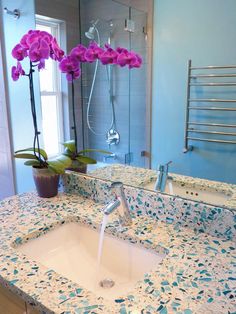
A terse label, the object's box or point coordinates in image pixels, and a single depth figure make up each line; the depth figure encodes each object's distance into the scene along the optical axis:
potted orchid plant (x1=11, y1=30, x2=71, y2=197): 1.28
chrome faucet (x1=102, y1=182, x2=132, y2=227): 1.16
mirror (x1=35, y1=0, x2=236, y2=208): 1.09
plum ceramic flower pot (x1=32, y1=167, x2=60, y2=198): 1.42
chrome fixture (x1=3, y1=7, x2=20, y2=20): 1.84
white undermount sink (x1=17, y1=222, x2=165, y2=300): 1.04
